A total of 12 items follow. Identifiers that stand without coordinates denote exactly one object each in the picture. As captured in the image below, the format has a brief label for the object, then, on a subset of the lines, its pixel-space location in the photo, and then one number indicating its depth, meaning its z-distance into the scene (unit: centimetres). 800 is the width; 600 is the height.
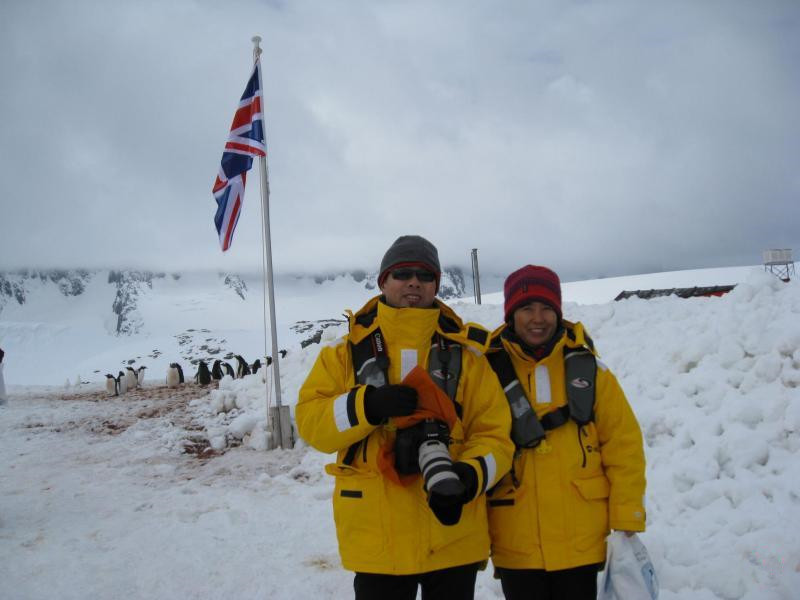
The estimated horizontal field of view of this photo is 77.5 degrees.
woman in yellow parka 224
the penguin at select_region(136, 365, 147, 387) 2248
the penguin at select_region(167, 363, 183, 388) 2052
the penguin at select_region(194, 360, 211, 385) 2005
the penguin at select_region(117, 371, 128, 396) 2014
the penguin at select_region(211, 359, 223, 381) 2186
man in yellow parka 197
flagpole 812
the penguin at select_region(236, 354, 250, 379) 2014
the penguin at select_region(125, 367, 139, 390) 2078
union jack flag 868
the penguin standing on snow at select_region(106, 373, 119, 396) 1967
